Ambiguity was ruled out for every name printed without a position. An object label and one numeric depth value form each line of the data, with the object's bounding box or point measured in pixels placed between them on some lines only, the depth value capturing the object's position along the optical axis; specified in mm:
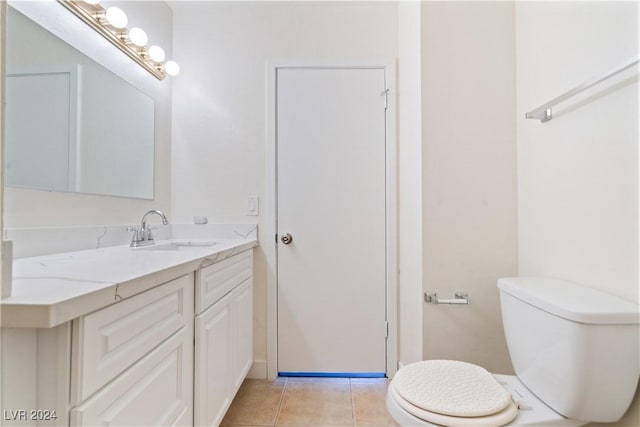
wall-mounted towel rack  775
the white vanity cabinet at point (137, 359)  535
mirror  979
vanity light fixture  1213
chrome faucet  1408
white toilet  767
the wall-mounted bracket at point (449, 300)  1292
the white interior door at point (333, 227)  1811
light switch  1847
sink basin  1471
